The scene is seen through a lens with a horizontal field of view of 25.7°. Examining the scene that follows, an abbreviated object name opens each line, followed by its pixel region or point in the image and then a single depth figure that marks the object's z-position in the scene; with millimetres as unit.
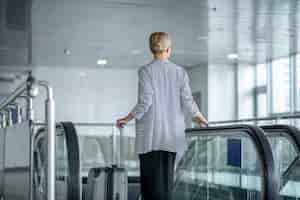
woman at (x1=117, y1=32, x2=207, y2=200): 4691
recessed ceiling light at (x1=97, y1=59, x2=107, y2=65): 17094
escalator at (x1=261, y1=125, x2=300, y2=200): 4922
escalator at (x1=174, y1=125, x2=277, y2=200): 4734
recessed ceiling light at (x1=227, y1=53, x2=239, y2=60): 17375
